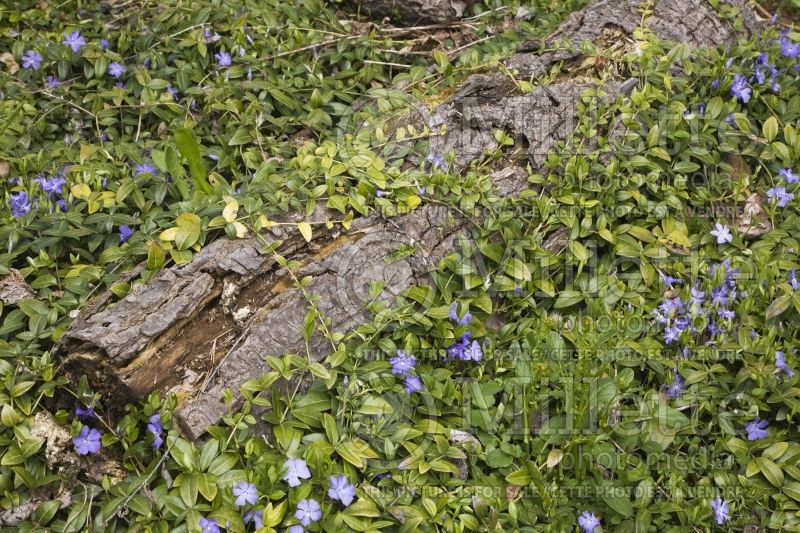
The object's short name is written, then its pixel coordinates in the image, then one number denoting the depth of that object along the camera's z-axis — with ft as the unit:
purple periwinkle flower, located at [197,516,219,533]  8.45
